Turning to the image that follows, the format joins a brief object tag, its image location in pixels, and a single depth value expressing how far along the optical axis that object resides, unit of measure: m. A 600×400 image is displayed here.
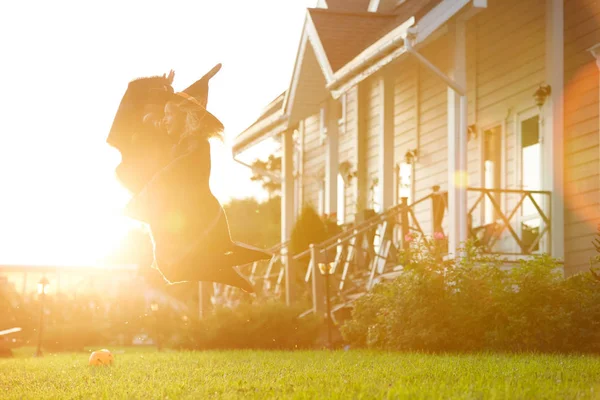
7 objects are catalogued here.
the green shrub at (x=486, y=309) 12.41
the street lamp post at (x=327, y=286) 16.38
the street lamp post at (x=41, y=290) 22.27
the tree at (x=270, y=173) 22.70
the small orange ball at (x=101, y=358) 13.49
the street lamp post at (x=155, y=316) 17.26
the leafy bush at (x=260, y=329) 16.38
